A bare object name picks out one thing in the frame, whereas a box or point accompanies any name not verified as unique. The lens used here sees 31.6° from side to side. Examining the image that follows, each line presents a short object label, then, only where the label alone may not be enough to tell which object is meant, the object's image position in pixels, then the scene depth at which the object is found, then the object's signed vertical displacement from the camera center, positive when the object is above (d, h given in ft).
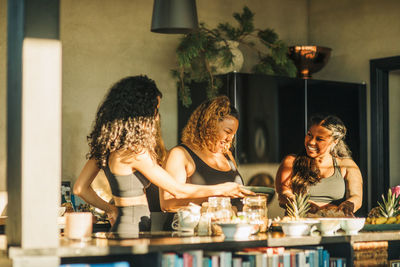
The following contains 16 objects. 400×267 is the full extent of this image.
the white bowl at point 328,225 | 10.69 -1.25
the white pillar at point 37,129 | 8.71 +0.18
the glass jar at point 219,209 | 10.80 -1.02
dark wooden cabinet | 18.67 +0.92
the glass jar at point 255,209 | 10.99 -1.03
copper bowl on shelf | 20.01 +2.41
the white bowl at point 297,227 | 10.47 -1.25
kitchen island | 8.84 -1.39
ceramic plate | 11.85 -0.79
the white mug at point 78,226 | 9.77 -1.15
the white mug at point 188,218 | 10.77 -1.14
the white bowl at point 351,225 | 10.81 -1.26
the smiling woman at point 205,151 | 13.32 -0.17
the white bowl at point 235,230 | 10.02 -1.24
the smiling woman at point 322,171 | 14.21 -0.60
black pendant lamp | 13.25 +2.40
